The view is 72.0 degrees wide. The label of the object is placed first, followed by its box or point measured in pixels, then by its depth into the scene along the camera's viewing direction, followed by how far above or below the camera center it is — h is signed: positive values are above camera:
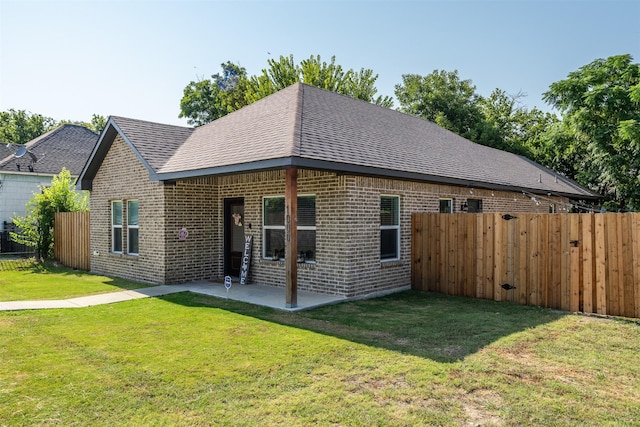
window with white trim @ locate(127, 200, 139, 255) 13.01 -0.42
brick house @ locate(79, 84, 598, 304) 9.70 +0.55
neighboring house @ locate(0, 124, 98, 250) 22.31 +2.74
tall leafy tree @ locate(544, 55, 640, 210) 17.99 +4.07
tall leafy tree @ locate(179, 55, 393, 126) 37.12 +11.48
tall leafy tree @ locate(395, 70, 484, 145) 32.56 +8.59
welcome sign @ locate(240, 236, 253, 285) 11.67 -1.30
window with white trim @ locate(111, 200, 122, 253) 13.67 -0.41
